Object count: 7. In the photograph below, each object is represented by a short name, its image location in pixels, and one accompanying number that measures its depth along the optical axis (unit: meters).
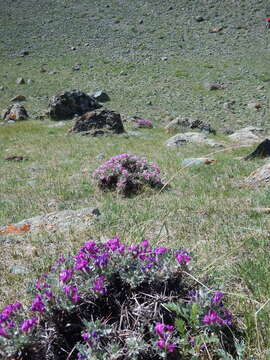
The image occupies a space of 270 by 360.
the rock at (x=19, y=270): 3.50
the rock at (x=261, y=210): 5.09
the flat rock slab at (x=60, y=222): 4.88
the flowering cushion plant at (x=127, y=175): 8.30
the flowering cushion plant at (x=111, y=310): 2.05
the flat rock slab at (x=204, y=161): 10.33
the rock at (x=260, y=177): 7.44
